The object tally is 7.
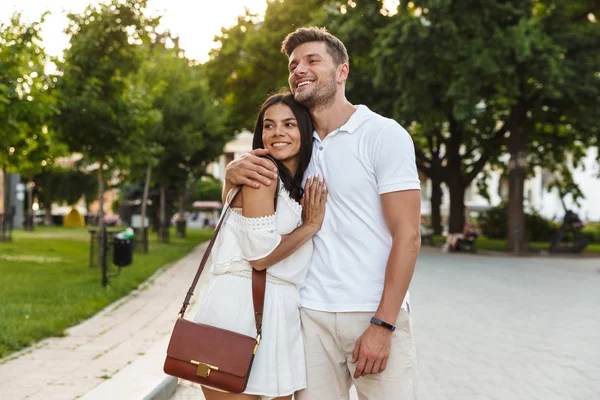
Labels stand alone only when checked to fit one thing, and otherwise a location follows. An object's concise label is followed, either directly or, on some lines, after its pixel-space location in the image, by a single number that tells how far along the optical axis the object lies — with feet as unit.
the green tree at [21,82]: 44.57
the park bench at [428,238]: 110.00
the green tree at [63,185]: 195.72
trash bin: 43.68
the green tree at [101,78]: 51.21
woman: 9.66
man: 9.59
